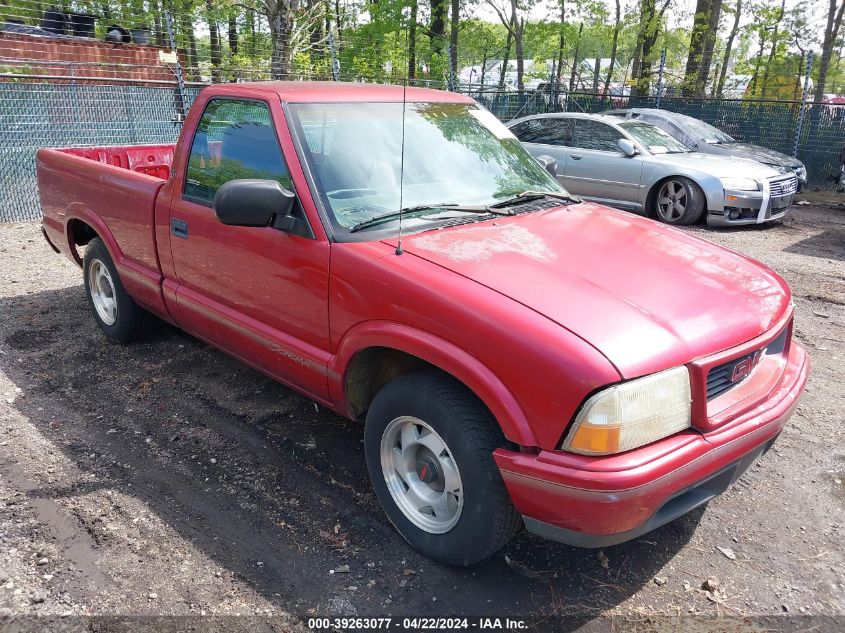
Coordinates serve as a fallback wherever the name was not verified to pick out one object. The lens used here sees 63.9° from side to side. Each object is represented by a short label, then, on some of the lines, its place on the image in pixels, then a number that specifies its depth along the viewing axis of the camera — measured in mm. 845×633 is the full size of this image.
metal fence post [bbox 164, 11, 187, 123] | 10938
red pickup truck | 2324
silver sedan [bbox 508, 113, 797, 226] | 9672
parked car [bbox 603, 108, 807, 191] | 12070
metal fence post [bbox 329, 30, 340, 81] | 13133
